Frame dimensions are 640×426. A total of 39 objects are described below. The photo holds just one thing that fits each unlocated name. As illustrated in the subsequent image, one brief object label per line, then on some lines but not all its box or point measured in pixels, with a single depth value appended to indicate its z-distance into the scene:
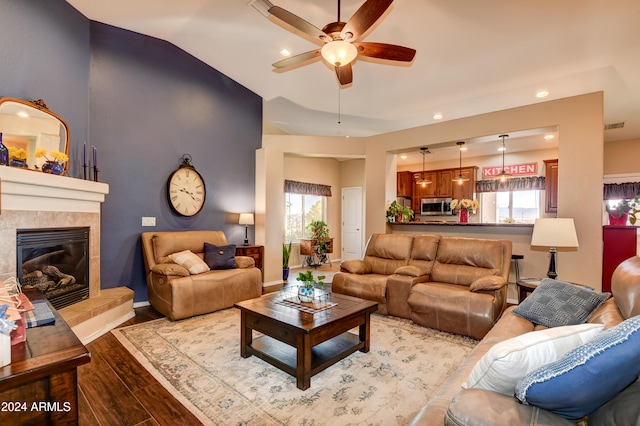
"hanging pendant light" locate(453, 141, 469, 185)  7.15
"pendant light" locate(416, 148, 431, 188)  7.80
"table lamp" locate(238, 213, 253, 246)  5.22
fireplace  2.77
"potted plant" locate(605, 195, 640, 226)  3.29
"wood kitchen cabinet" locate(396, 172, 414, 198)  8.87
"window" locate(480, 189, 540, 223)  7.41
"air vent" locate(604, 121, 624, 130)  5.62
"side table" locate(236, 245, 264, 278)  5.08
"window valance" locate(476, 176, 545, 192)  7.05
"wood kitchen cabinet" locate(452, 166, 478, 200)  7.88
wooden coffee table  2.17
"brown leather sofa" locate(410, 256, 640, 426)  0.94
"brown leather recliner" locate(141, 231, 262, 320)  3.50
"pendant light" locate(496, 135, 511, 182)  6.39
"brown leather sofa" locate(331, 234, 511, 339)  3.06
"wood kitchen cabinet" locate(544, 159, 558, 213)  6.79
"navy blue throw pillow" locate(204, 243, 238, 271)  4.18
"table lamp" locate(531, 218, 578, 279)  3.04
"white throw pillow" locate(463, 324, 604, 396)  1.06
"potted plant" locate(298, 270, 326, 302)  2.77
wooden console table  1.09
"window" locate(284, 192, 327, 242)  7.65
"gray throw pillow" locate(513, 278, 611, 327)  2.06
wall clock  4.49
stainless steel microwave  8.13
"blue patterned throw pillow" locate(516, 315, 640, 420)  0.91
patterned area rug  1.91
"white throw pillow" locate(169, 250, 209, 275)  3.82
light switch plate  4.22
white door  8.47
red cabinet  4.55
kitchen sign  7.20
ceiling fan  2.33
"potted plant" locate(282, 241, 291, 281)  6.05
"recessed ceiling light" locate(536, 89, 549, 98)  4.45
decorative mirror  2.72
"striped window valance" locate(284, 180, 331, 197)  7.31
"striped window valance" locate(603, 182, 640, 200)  6.38
